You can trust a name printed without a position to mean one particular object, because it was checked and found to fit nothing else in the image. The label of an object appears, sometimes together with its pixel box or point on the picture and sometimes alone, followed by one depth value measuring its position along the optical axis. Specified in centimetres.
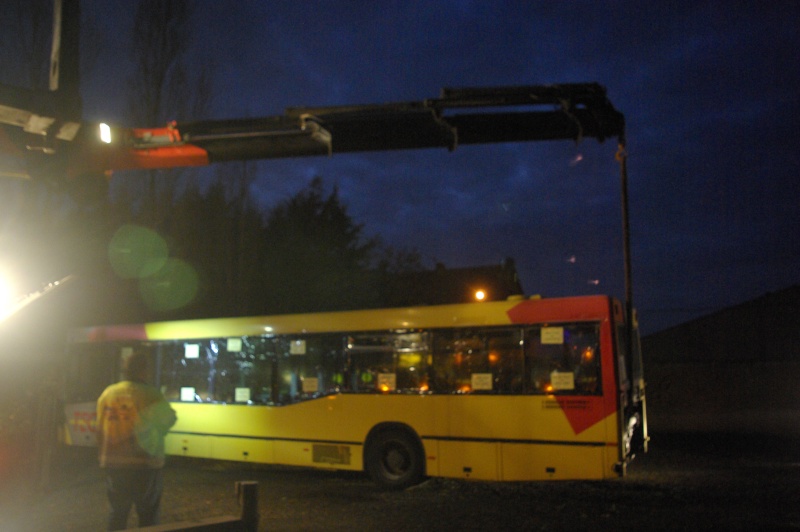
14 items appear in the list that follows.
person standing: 627
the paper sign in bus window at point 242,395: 1269
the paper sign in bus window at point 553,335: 1012
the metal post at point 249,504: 445
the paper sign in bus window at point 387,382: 1127
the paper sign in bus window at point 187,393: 1345
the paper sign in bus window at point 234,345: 1295
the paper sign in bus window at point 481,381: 1051
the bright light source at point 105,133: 1012
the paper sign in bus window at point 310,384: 1198
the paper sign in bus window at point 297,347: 1226
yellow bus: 980
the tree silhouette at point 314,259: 2784
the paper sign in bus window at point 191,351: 1346
